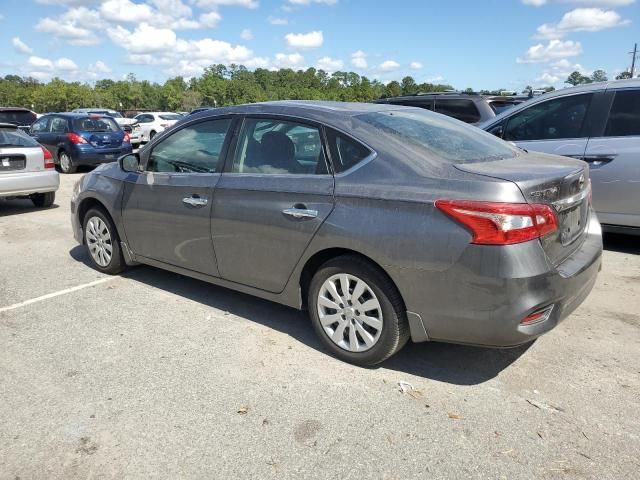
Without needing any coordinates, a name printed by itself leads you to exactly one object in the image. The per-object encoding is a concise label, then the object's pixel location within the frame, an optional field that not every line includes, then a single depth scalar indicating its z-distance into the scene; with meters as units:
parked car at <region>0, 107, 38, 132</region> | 16.91
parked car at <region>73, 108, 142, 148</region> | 23.30
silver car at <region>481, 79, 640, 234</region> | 5.50
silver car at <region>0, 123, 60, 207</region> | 8.30
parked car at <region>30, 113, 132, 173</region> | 13.72
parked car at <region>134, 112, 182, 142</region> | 23.94
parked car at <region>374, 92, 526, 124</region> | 8.75
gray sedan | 2.85
